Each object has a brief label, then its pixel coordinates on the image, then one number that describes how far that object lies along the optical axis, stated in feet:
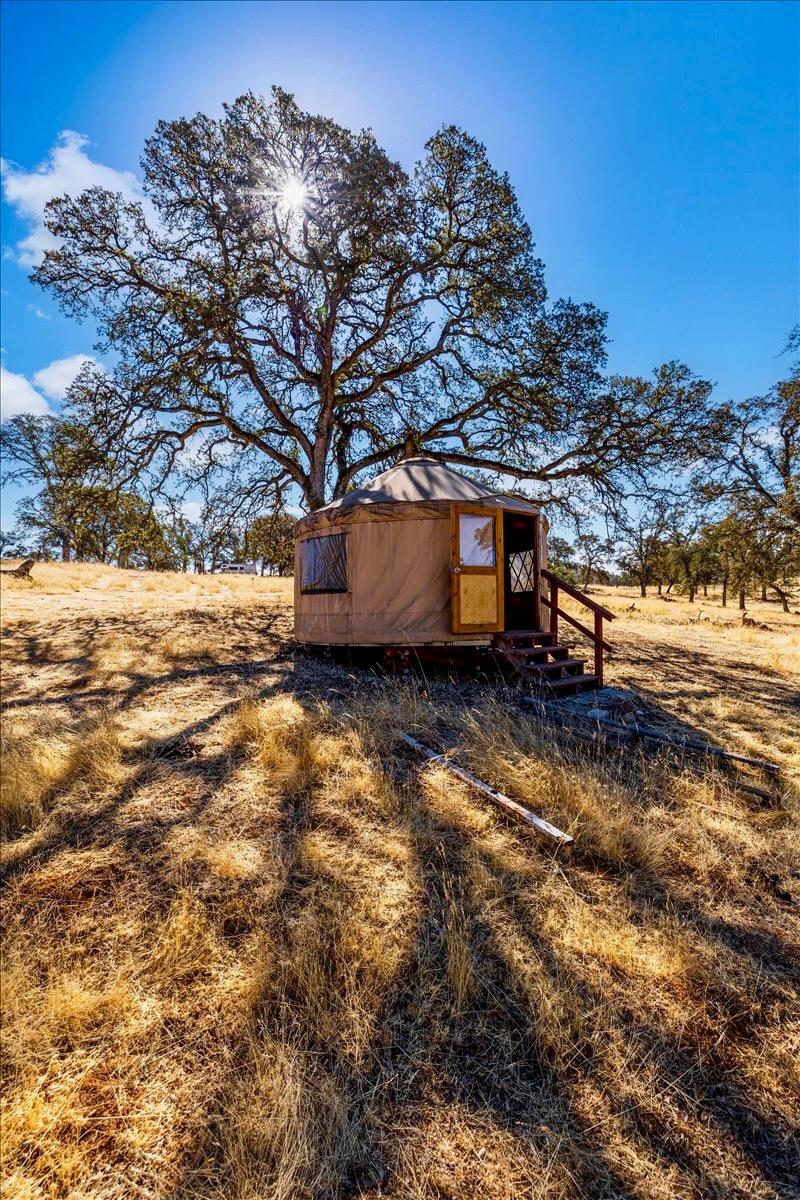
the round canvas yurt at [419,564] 21.26
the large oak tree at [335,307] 26.86
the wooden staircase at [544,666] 18.94
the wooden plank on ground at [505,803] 8.83
